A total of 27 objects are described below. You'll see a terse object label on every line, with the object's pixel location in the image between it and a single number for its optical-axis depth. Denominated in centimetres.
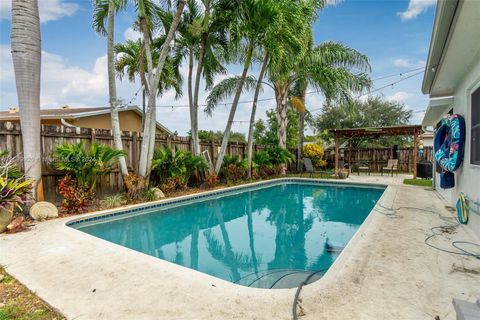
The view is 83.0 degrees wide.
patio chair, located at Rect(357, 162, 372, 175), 1556
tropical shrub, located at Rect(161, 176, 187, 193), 865
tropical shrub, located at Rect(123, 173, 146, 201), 739
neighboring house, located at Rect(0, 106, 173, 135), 1196
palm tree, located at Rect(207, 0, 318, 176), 888
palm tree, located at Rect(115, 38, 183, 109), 1104
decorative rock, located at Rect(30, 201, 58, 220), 545
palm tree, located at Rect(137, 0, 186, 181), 745
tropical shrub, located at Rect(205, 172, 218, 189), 1014
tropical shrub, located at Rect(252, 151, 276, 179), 1264
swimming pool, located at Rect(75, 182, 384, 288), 380
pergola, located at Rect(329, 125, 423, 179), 1291
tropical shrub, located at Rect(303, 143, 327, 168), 1741
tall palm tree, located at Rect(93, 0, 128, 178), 711
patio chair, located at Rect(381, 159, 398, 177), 1455
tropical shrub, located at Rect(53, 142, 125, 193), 618
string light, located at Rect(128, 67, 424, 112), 1367
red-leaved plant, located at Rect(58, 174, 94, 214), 602
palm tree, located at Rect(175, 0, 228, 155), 934
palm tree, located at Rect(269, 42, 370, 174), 1274
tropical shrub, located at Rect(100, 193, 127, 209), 674
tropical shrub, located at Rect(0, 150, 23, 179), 521
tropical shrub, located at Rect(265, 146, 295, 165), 1366
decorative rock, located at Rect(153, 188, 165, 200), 780
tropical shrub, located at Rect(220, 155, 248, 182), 1138
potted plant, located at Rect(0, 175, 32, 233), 461
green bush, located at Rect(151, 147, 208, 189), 865
